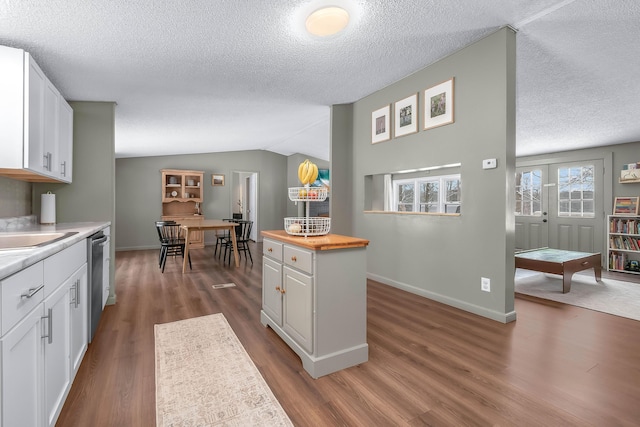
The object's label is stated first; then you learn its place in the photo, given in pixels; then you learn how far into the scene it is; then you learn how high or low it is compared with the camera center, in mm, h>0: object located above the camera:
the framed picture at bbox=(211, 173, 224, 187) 8000 +841
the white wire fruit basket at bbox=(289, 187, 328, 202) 2141 +138
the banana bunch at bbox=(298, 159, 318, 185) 2182 +281
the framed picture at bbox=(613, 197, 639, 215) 5016 +152
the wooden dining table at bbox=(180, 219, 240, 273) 4758 -234
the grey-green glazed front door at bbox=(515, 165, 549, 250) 6375 +158
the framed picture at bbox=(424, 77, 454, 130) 3137 +1139
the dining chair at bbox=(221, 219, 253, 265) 5562 -424
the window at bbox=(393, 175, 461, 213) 5633 +384
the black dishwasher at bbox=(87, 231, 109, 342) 2189 -477
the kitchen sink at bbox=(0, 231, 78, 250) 1779 -161
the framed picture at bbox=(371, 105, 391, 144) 3928 +1155
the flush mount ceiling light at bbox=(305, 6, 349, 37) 2179 +1383
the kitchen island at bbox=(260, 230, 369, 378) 1876 -553
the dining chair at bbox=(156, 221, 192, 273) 4918 -470
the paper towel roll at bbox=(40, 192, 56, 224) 2990 +32
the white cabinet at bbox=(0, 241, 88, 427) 952 -495
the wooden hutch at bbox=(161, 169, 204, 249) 7242 +388
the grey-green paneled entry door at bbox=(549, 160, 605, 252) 5629 +166
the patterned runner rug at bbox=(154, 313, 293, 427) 1499 -978
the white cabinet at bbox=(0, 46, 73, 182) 2055 +666
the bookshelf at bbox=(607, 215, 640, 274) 5000 -446
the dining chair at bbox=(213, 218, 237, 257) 7598 -519
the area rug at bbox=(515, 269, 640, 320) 3139 -910
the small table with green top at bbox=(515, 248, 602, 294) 3602 -575
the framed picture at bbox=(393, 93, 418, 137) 3539 +1147
